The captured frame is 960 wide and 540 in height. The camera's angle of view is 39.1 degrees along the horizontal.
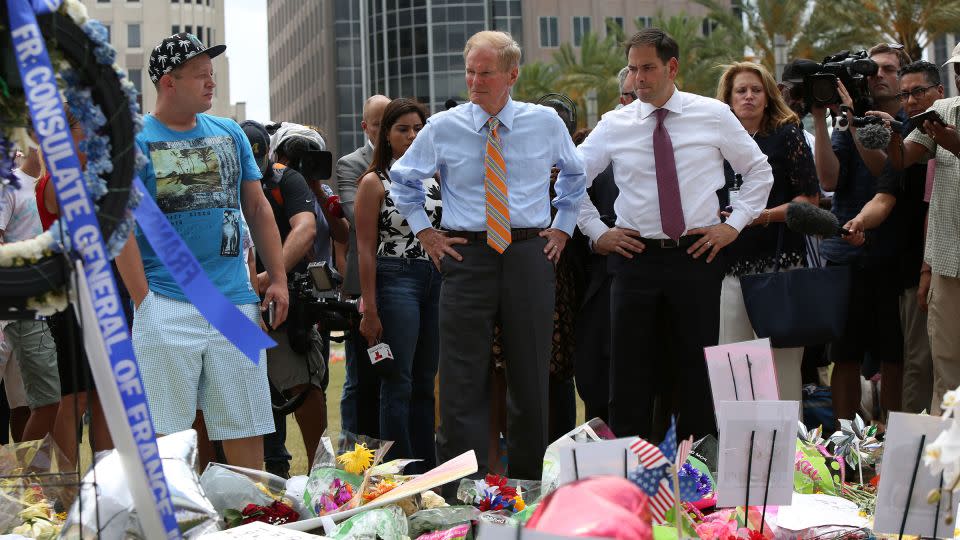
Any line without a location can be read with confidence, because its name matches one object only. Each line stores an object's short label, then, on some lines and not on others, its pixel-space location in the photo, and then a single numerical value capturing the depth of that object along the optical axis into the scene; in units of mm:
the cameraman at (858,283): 7168
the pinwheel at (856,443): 5410
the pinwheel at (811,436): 5371
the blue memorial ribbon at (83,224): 2629
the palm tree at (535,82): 48969
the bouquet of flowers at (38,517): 4098
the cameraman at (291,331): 6652
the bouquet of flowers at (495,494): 4836
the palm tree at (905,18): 33166
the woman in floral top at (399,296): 6555
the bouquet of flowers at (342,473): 4695
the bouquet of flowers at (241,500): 4477
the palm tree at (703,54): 40344
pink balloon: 2262
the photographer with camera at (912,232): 6934
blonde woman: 6770
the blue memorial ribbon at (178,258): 3396
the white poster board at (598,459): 3205
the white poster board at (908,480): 3400
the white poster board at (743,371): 4695
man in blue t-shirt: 5039
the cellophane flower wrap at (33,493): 4141
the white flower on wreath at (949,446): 2756
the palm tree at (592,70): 46344
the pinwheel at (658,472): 3131
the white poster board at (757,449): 3814
